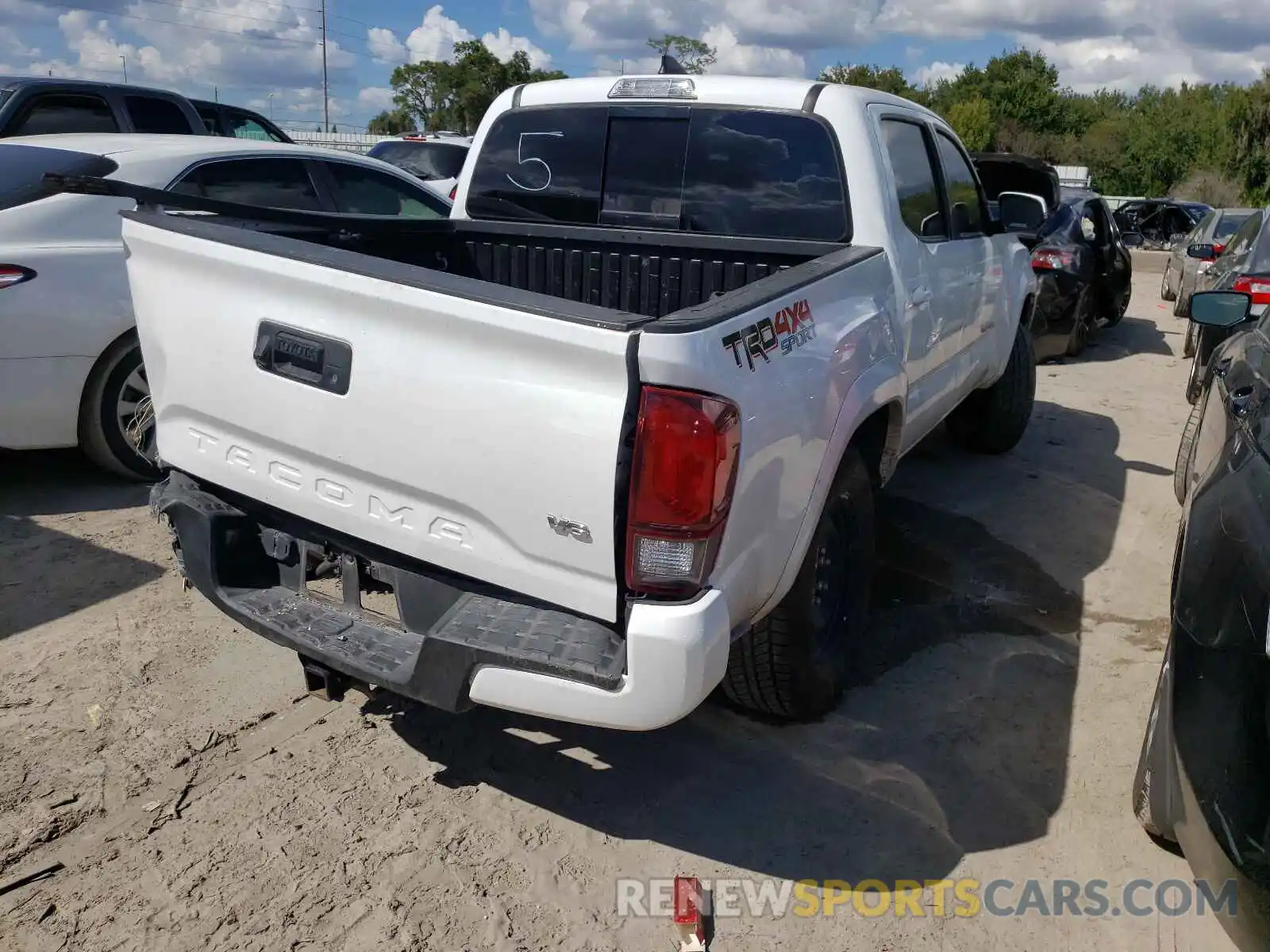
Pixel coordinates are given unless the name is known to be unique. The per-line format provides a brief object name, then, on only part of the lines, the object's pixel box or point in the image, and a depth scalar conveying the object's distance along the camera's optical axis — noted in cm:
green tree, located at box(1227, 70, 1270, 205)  4088
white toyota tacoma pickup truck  233
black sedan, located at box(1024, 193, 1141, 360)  955
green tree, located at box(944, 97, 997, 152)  5484
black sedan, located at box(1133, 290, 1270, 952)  194
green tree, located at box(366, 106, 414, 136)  7238
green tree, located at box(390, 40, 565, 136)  6744
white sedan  468
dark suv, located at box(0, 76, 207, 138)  795
